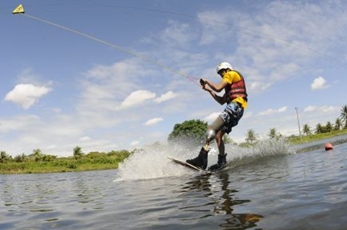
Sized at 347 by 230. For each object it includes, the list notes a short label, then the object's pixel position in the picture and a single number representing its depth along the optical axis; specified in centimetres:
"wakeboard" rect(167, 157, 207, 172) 1031
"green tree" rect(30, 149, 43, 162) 7688
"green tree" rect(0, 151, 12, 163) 8206
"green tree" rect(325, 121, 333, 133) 11919
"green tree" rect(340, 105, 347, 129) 12975
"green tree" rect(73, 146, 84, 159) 8899
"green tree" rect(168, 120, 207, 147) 9550
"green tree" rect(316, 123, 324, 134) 12150
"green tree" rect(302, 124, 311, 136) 13761
